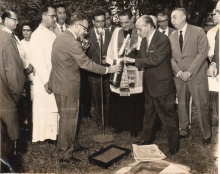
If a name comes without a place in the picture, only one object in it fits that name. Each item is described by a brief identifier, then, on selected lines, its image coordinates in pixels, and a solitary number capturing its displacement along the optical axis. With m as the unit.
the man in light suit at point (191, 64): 4.85
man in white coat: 4.94
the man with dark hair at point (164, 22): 5.82
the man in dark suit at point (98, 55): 5.88
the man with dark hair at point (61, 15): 6.00
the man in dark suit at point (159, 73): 4.43
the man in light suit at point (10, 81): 4.08
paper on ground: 4.50
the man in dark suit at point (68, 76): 4.23
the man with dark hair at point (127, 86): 5.33
